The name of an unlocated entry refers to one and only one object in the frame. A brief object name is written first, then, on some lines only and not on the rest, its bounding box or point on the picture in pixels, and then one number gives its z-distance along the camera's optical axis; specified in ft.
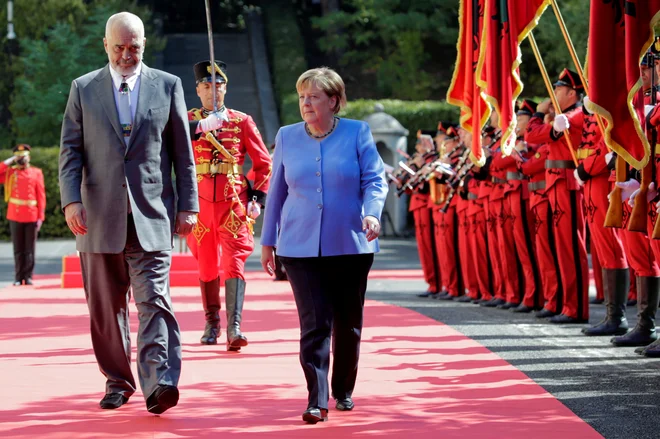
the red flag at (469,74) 45.09
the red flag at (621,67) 29.14
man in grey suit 23.17
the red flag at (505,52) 40.96
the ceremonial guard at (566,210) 39.34
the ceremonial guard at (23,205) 61.21
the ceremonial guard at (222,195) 32.89
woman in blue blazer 22.74
